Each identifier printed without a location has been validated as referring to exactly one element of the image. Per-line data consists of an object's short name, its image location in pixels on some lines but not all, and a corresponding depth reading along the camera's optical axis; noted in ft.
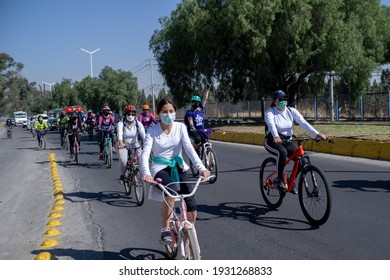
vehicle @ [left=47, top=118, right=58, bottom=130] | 167.98
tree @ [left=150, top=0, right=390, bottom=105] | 93.45
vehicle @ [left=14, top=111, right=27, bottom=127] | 247.05
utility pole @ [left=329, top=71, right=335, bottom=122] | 106.66
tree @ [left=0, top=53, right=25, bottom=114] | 298.66
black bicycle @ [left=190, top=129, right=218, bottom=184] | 35.65
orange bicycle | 20.48
